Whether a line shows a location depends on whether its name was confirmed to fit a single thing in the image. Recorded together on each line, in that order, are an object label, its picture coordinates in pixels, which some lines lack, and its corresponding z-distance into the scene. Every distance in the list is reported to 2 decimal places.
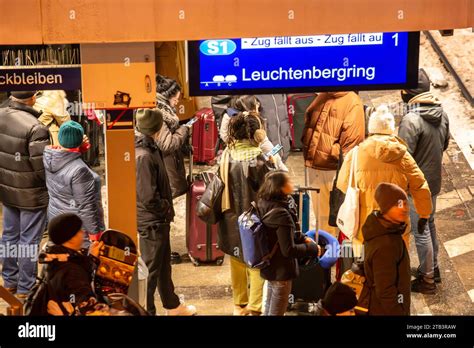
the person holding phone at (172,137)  10.48
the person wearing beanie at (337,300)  7.51
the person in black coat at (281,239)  8.62
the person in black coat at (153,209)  9.35
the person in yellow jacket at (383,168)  9.42
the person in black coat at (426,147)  10.28
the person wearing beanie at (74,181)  9.48
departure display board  8.23
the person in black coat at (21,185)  10.04
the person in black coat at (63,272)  7.43
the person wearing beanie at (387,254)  7.95
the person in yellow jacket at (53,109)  11.19
